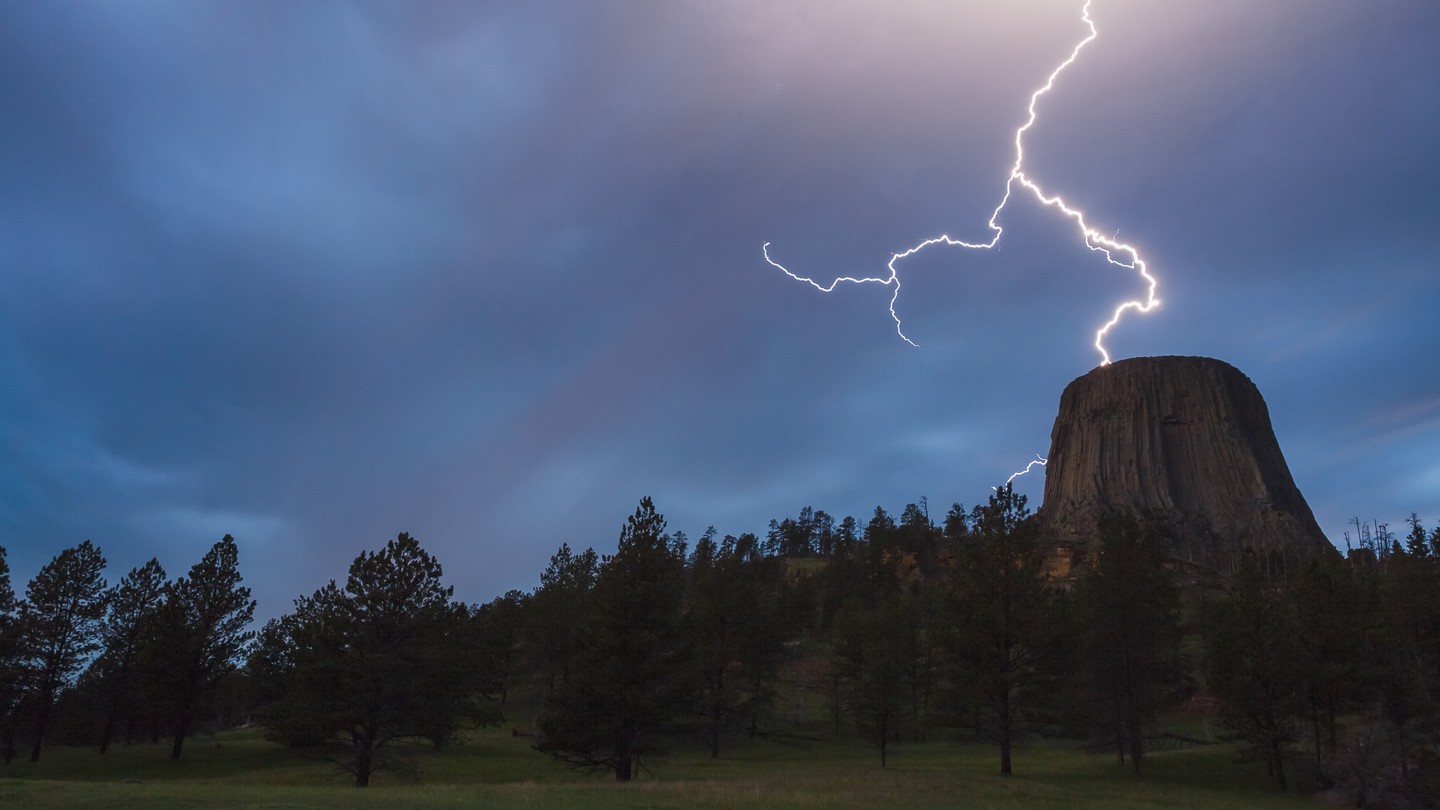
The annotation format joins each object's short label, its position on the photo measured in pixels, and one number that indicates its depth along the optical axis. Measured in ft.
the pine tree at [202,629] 150.20
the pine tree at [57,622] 151.12
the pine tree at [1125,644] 128.16
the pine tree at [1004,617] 119.75
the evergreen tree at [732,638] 159.63
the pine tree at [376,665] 105.09
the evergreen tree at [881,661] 141.38
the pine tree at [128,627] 163.53
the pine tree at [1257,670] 116.37
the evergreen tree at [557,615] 185.65
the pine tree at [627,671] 105.70
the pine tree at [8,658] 139.95
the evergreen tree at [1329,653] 119.03
